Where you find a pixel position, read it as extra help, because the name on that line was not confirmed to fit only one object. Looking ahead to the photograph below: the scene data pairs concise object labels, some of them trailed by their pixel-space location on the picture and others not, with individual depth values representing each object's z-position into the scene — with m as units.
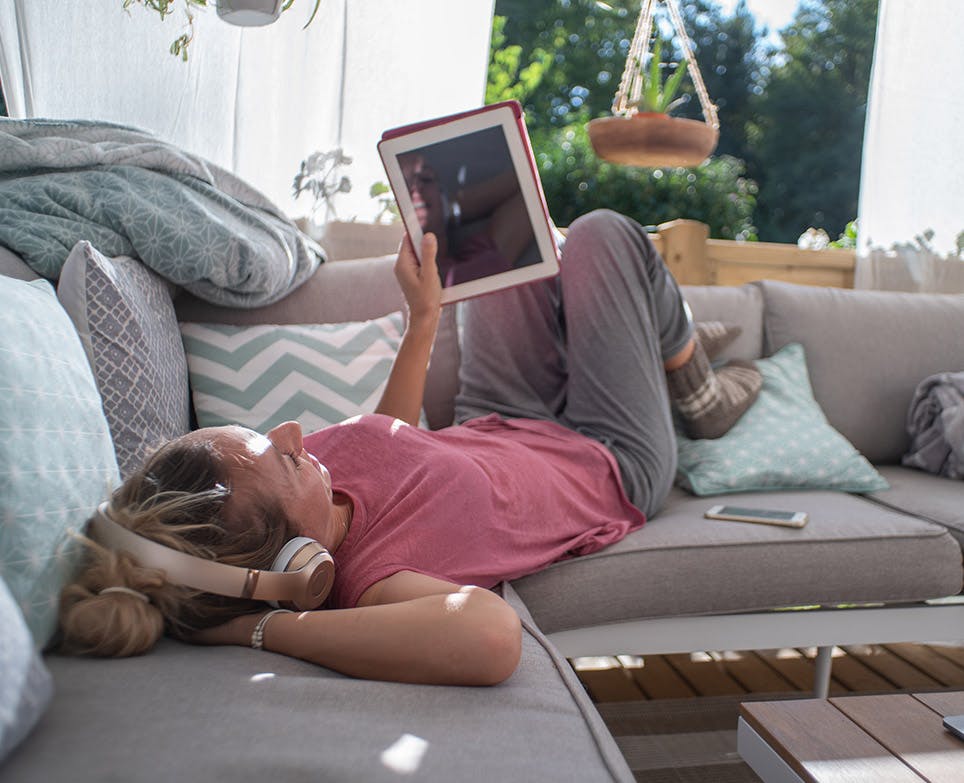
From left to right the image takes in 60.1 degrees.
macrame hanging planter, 2.73
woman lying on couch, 0.87
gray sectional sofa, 0.69
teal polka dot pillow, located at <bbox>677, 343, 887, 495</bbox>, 1.86
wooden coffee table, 0.79
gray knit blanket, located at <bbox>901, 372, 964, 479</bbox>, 2.02
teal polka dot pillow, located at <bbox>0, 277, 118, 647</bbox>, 0.81
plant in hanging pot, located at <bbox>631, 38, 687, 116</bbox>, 2.98
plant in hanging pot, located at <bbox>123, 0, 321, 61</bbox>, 1.75
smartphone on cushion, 1.58
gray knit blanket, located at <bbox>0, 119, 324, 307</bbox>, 1.52
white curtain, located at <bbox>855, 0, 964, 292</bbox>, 2.68
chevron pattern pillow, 1.65
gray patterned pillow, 1.29
